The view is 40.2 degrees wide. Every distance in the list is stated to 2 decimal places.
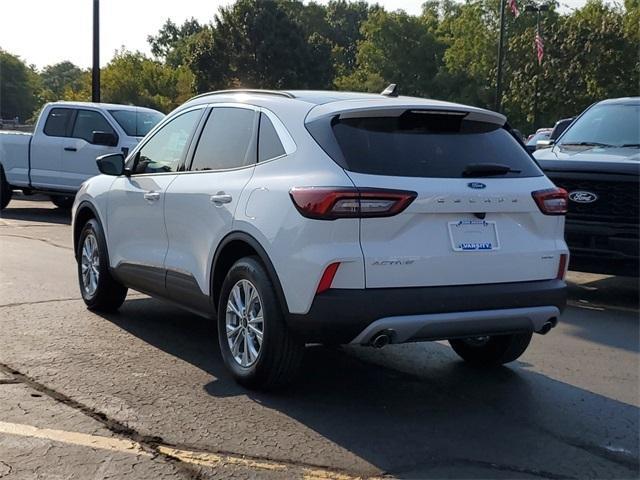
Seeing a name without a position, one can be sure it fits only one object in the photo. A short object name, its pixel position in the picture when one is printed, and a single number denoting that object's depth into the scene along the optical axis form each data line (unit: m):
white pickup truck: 15.21
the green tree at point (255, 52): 61.50
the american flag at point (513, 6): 34.16
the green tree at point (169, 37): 109.99
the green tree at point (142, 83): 58.56
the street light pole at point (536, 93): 48.38
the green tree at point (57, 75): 73.10
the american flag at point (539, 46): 36.41
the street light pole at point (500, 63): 32.02
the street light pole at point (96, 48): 21.48
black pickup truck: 7.96
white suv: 4.62
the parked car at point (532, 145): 11.40
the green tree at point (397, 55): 70.06
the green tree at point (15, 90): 110.88
